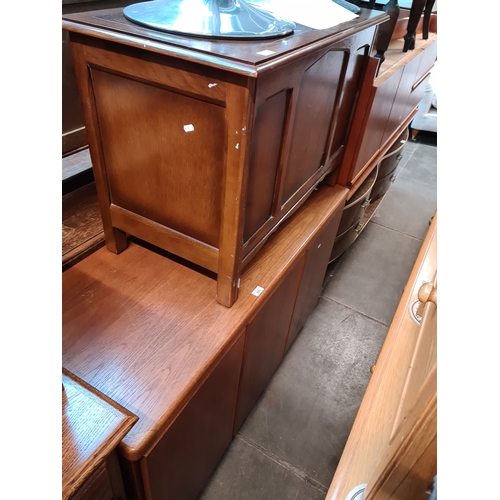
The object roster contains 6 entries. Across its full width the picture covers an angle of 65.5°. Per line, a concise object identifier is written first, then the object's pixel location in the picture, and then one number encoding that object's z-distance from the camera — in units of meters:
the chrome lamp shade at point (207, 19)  0.73
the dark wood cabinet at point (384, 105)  1.39
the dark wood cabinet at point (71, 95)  1.04
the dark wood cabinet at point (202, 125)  0.69
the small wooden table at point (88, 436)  0.57
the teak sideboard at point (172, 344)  0.80
